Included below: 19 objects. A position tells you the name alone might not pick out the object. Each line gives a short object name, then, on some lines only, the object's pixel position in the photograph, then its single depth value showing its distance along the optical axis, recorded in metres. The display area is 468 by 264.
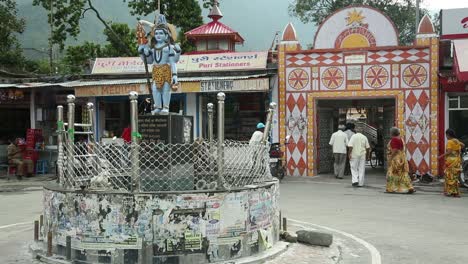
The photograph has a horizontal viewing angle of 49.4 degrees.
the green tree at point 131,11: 28.81
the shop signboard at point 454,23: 15.95
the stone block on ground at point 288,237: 7.24
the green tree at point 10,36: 27.48
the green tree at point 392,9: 36.34
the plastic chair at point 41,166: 18.81
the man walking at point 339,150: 16.19
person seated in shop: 17.44
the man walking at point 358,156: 14.30
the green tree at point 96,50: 32.88
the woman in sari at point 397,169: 12.89
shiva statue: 8.52
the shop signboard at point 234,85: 16.38
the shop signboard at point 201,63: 17.83
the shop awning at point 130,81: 16.98
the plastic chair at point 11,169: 17.72
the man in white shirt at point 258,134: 13.75
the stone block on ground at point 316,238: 7.00
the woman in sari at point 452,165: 12.42
